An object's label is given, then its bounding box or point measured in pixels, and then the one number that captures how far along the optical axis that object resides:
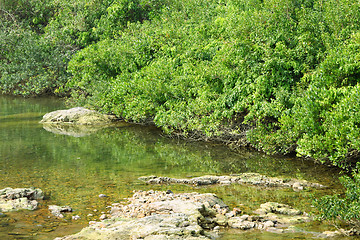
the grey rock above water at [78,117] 22.61
